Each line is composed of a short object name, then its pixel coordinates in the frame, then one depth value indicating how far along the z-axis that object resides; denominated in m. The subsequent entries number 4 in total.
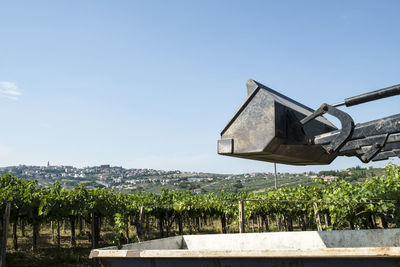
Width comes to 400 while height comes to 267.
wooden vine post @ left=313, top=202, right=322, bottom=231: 9.19
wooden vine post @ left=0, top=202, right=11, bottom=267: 9.21
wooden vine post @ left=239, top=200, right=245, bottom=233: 8.54
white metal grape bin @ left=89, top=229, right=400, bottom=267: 2.42
